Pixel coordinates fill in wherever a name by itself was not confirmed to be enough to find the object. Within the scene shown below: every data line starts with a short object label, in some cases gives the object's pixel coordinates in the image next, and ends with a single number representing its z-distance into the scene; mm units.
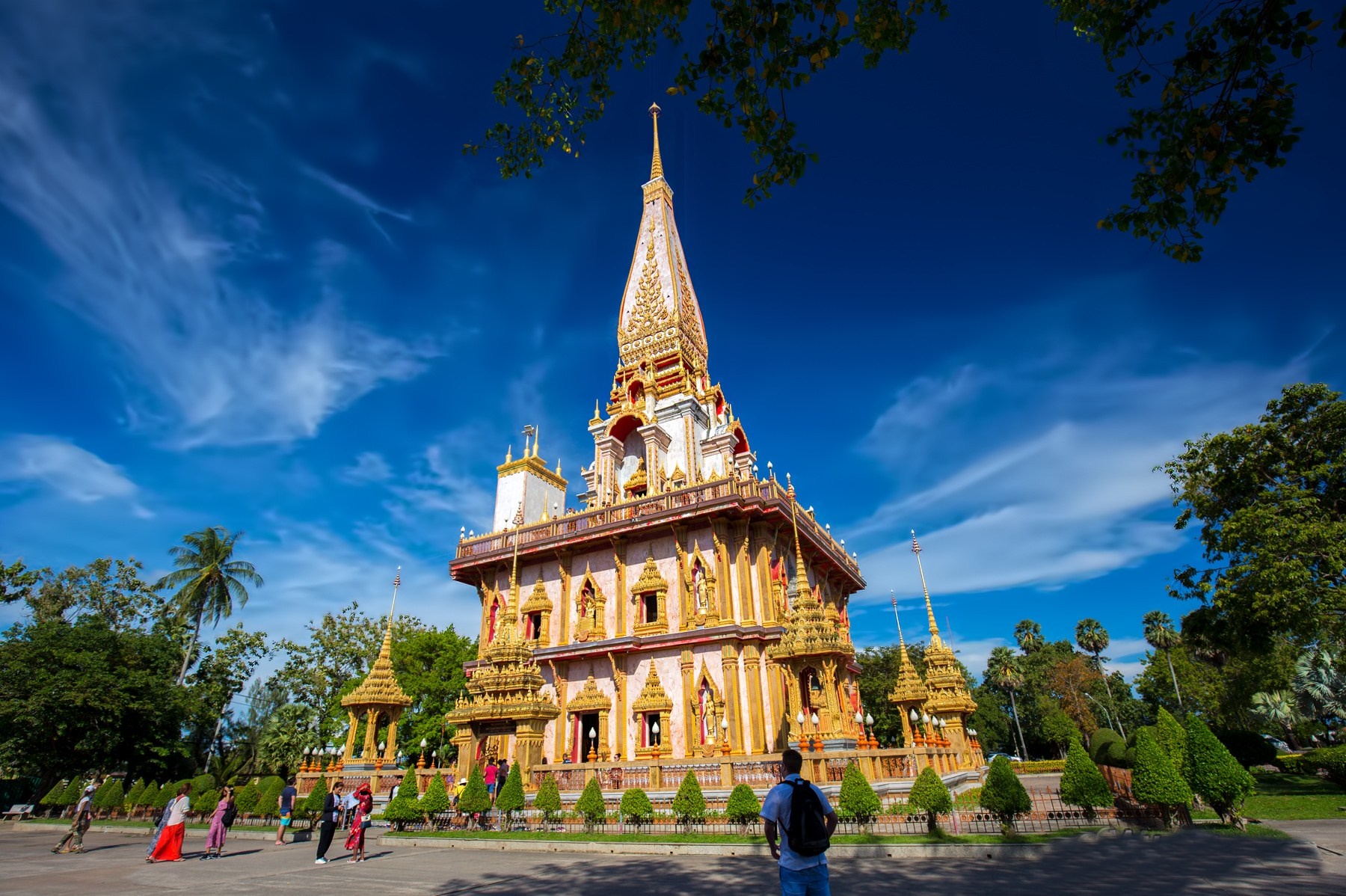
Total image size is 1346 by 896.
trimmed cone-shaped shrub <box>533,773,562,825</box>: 14703
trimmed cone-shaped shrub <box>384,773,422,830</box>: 16094
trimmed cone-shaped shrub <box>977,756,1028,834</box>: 11531
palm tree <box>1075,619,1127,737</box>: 62156
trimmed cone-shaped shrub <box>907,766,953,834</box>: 11852
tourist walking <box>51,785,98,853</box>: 14672
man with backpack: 5043
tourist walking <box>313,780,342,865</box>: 12227
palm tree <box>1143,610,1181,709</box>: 59312
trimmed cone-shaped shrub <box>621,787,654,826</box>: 14055
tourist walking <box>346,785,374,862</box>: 12266
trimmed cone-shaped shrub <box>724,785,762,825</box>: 13039
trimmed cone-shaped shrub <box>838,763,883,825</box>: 12414
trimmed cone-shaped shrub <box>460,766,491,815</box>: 15484
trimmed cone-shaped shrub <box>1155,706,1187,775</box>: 13008
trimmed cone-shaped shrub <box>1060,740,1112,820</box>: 12047
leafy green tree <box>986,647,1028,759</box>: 57312
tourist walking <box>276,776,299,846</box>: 16047
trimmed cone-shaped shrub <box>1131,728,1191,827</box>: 11422
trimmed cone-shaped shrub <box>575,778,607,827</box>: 13961
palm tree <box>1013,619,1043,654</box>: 67062
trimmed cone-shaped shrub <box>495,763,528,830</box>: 14914
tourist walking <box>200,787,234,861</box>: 13633
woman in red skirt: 13062
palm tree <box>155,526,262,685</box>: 40281
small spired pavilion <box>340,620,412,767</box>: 22734
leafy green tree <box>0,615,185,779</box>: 27078
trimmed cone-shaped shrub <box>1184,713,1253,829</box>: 11562
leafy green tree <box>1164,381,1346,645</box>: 19672
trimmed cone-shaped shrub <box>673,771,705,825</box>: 13484
